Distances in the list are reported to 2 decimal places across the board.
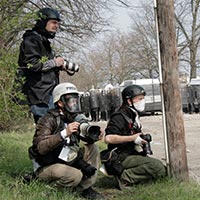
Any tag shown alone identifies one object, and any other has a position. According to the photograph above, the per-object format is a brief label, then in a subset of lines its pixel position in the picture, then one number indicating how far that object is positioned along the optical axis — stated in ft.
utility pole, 17.99
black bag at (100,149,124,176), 17.60
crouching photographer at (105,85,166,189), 17.66
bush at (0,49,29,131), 15.90
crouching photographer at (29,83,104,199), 15.21
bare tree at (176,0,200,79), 131.54
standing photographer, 17.04
